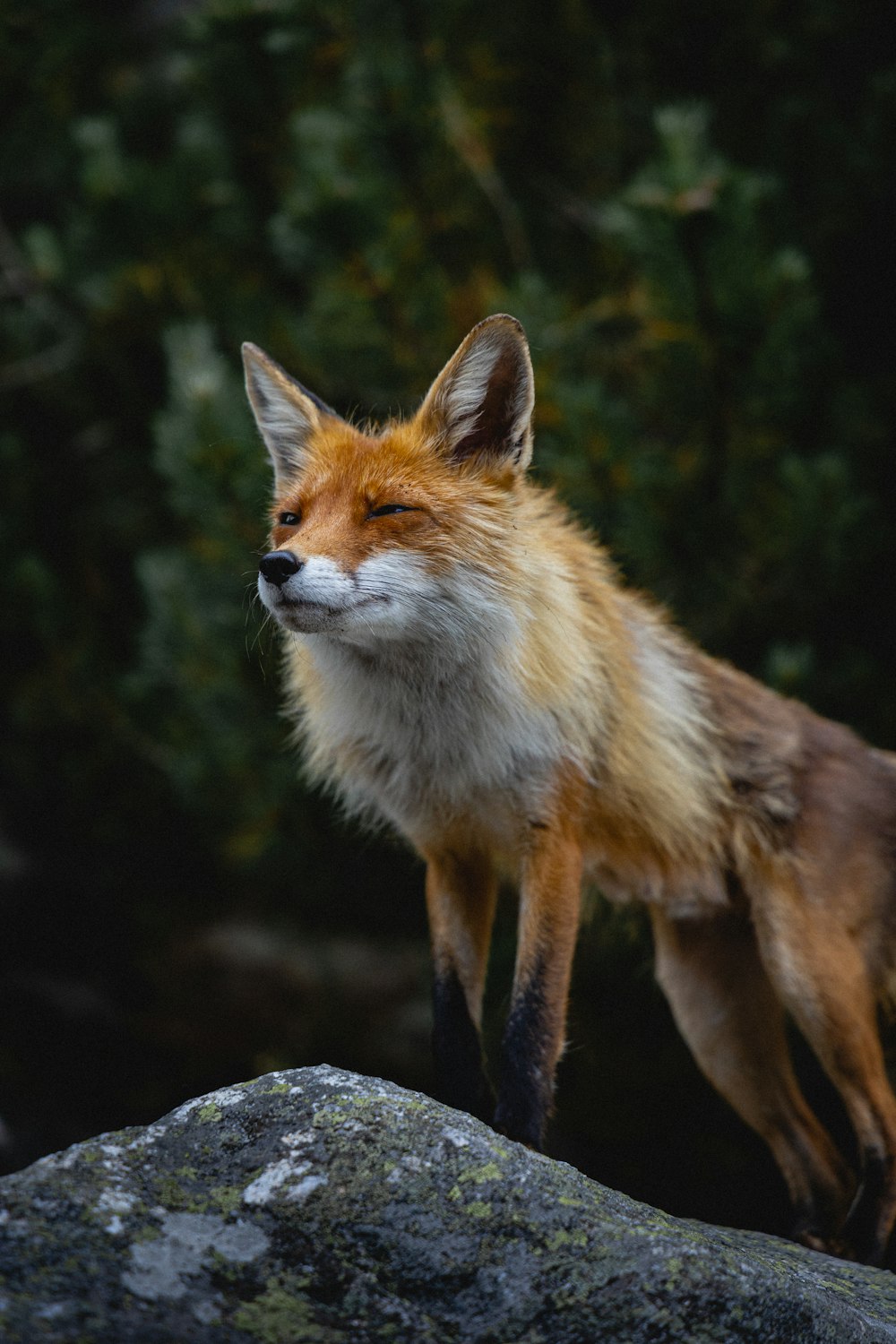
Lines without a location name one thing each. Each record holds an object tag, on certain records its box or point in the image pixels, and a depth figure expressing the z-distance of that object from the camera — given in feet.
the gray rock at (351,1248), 14.64
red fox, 15.50
